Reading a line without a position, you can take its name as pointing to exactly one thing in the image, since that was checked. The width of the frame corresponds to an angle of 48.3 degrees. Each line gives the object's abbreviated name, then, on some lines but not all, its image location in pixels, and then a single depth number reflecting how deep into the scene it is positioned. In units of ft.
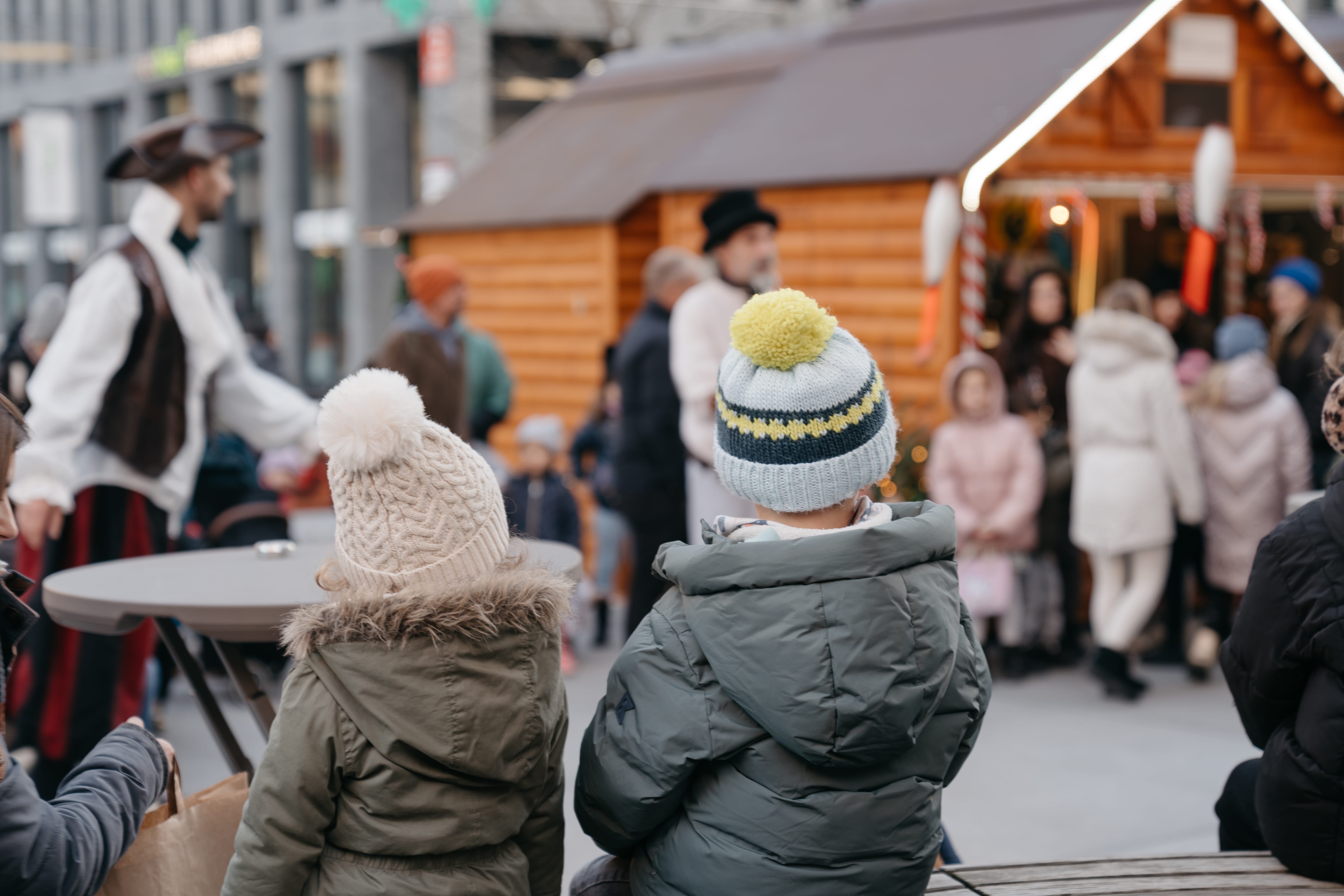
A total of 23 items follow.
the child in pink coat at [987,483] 21.57
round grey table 9.64
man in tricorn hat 13.91
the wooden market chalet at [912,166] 26.84
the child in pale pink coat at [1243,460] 21.20
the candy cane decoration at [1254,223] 31.89
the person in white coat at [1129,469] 20.72
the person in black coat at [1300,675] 8.63
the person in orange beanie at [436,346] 18.99
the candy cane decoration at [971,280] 26.00
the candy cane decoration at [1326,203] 31.19
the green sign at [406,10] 62.03
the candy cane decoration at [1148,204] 31.60
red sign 58.90
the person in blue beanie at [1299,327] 22.99
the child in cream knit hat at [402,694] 7.13
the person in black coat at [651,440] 19.27
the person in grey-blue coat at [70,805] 6.70
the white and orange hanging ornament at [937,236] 25.21
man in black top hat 17.98
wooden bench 8.96
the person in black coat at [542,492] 23.22
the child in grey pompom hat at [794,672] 7.06
